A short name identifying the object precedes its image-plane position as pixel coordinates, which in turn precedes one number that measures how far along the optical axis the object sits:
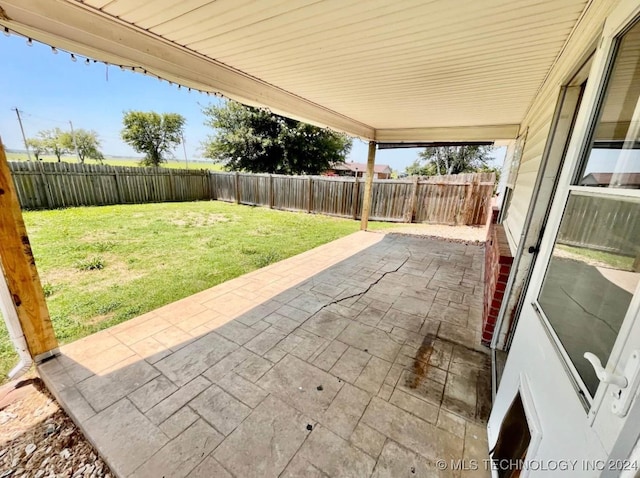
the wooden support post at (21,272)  1.70
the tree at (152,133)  19.80
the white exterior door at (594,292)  0.63
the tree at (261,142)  13.38
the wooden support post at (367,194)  6.48
